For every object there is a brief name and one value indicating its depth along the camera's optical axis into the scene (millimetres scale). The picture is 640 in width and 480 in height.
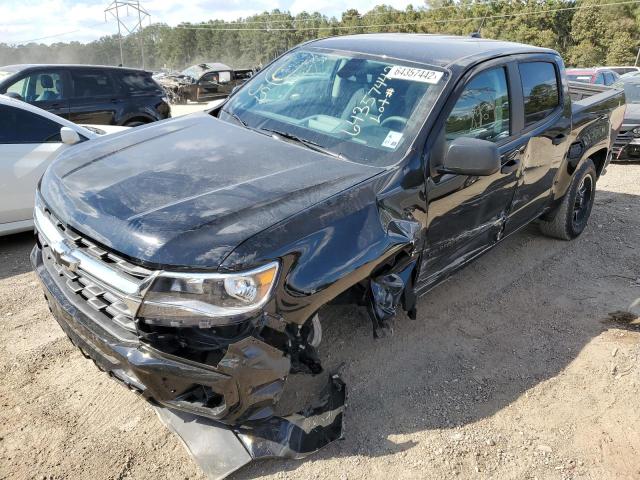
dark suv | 7926
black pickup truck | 2076
